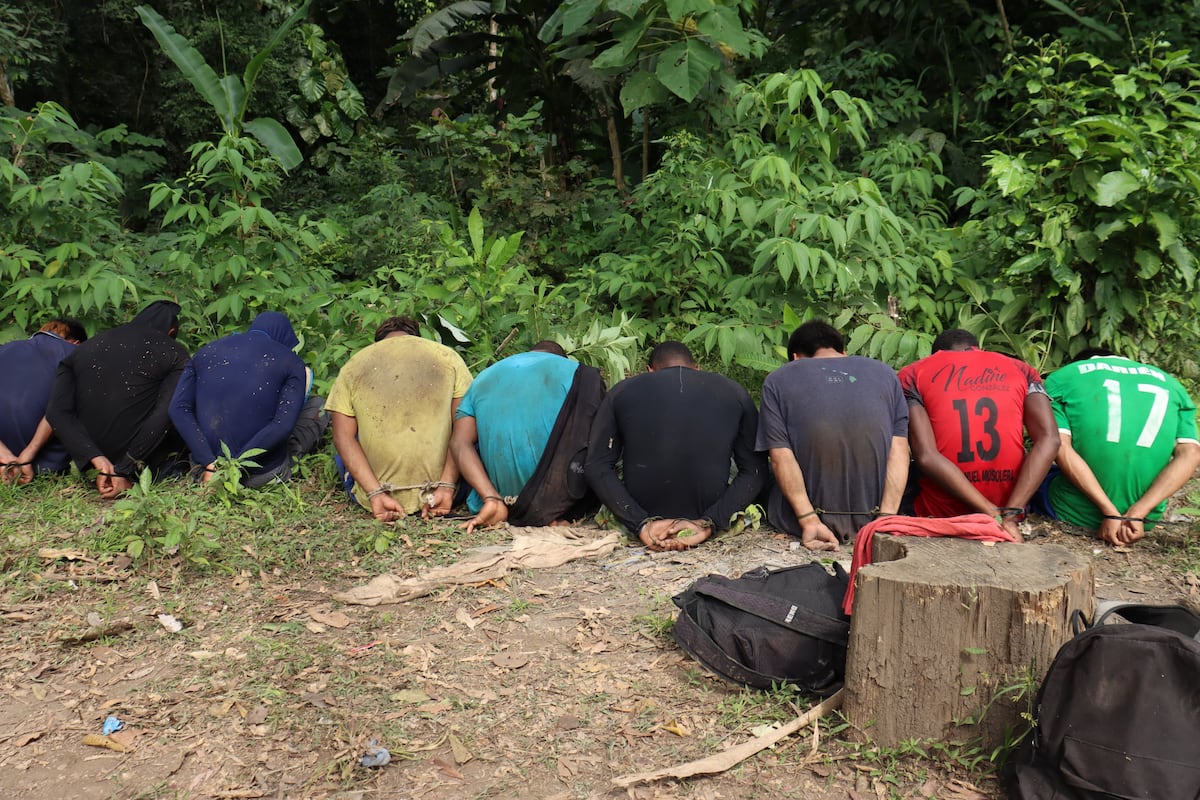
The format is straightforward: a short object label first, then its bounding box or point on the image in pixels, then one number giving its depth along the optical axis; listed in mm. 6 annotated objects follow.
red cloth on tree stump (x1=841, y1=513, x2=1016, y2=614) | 3234
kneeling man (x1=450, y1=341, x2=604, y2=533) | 5109
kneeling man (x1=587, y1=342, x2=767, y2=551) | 4836
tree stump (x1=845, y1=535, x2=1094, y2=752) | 2729
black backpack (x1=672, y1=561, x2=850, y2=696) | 3191
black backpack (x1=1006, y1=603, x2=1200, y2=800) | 2393
